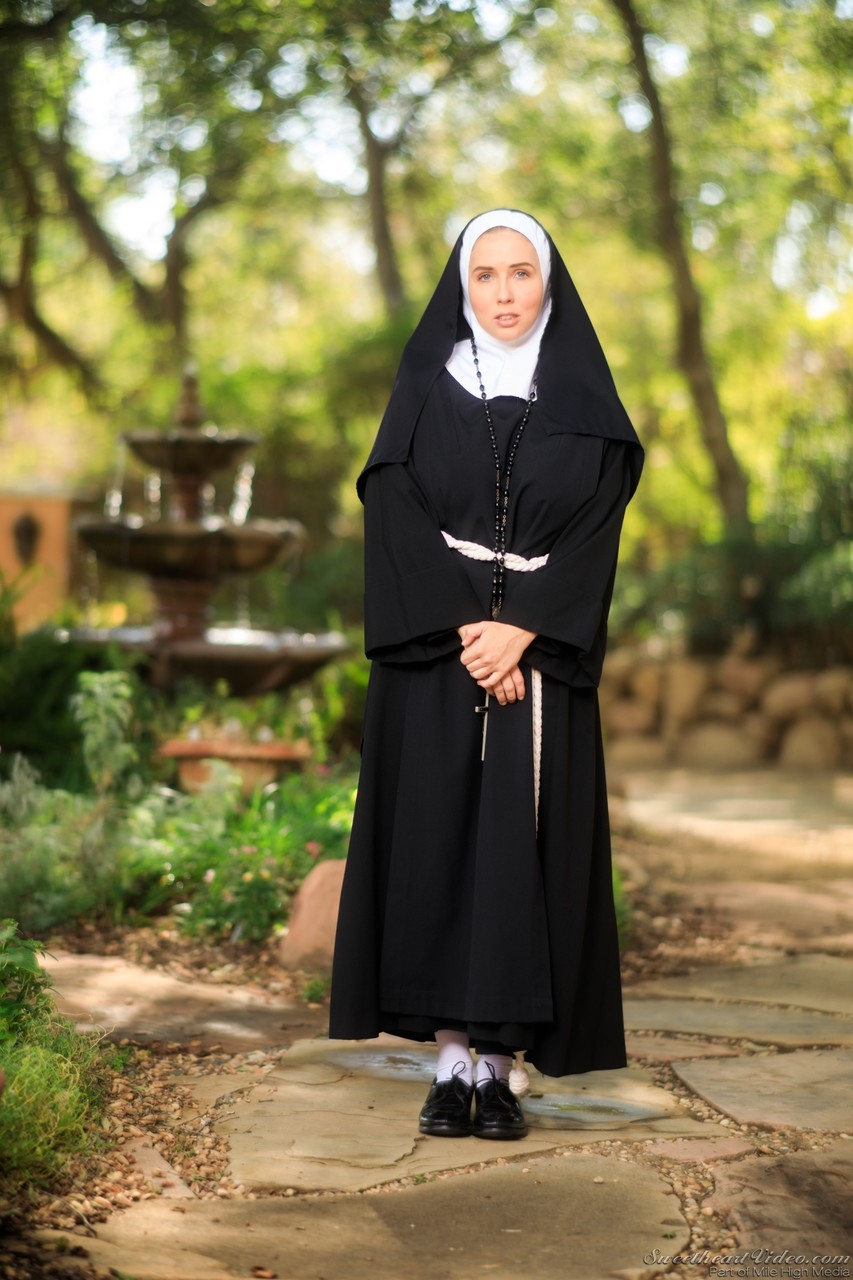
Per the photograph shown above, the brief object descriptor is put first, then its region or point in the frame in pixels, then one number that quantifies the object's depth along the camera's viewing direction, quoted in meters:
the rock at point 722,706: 10.80
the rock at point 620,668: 11.55
